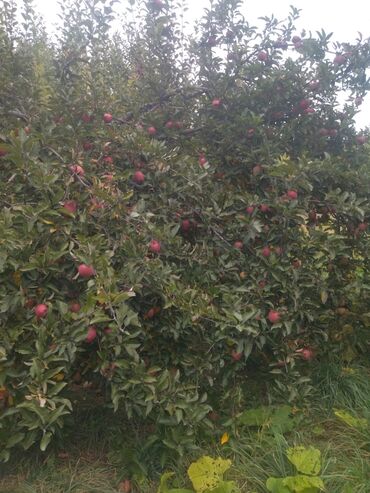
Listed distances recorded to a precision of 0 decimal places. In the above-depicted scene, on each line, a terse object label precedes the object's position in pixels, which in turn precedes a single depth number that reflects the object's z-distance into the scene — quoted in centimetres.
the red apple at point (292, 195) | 277
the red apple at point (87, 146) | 288
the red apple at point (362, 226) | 306
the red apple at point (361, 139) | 349
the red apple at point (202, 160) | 296
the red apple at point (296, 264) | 280
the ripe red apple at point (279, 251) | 279
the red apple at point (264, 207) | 283
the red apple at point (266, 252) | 278
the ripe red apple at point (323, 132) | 342
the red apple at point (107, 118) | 295
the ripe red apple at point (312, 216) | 305
